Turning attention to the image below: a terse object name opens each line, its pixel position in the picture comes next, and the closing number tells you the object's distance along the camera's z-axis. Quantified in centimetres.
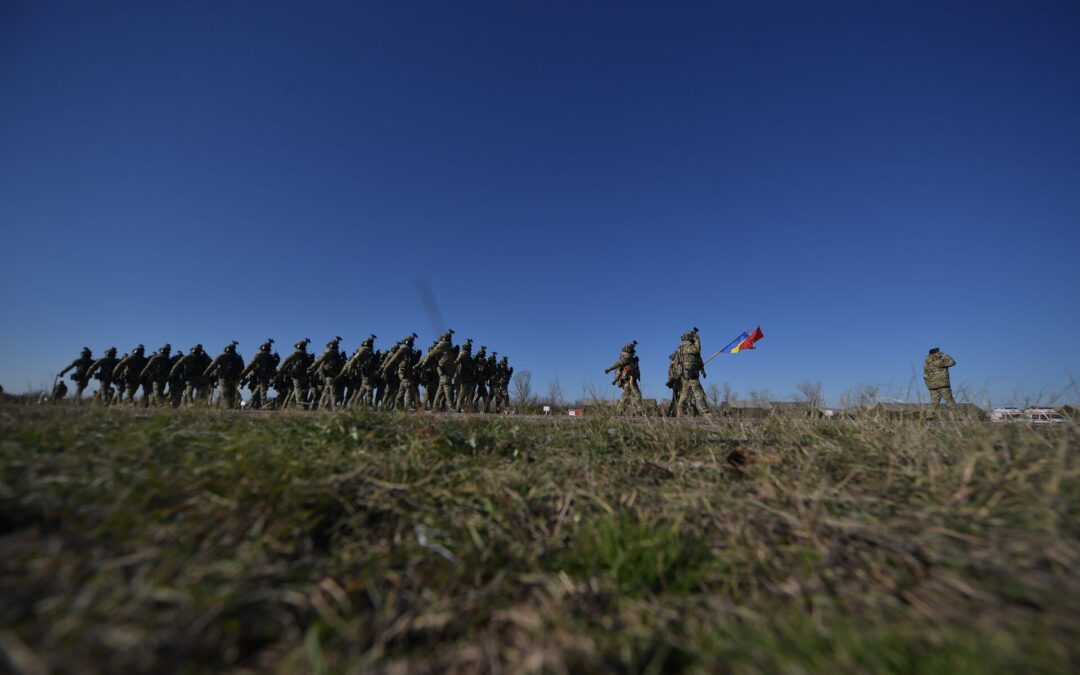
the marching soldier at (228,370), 1554
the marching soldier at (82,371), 1769
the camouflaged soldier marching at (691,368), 1252
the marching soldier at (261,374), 1575
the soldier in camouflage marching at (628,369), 1362
